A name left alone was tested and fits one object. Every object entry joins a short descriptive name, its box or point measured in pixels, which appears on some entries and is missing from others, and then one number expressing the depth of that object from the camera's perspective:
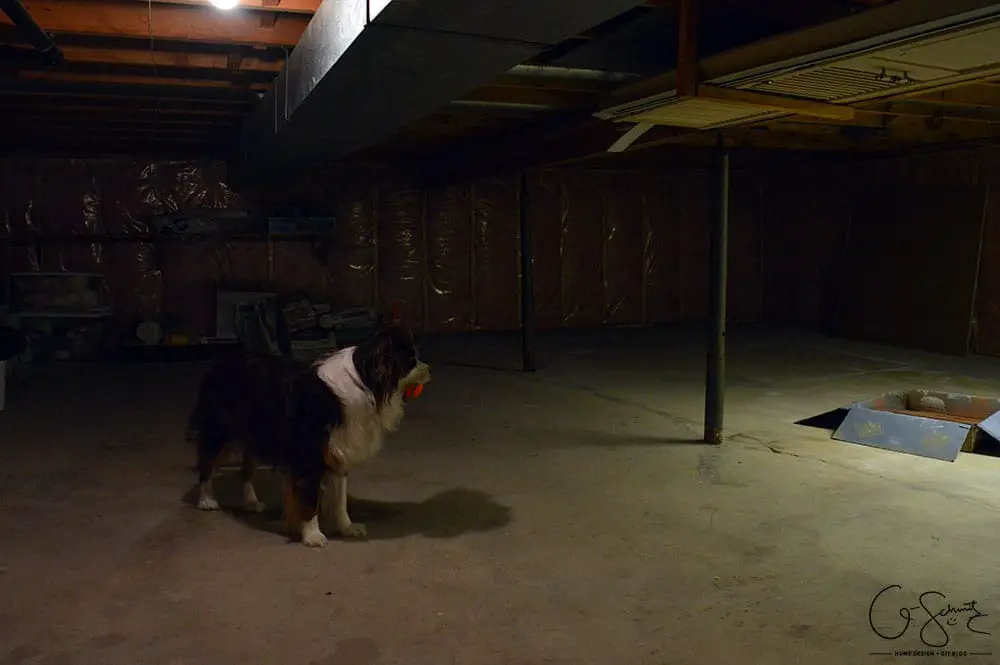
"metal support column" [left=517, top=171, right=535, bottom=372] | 6.44
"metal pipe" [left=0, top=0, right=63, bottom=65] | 2.54
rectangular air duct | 1.93
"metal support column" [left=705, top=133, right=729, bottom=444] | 4.28
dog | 2.79
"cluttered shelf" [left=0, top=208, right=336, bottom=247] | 7.52
